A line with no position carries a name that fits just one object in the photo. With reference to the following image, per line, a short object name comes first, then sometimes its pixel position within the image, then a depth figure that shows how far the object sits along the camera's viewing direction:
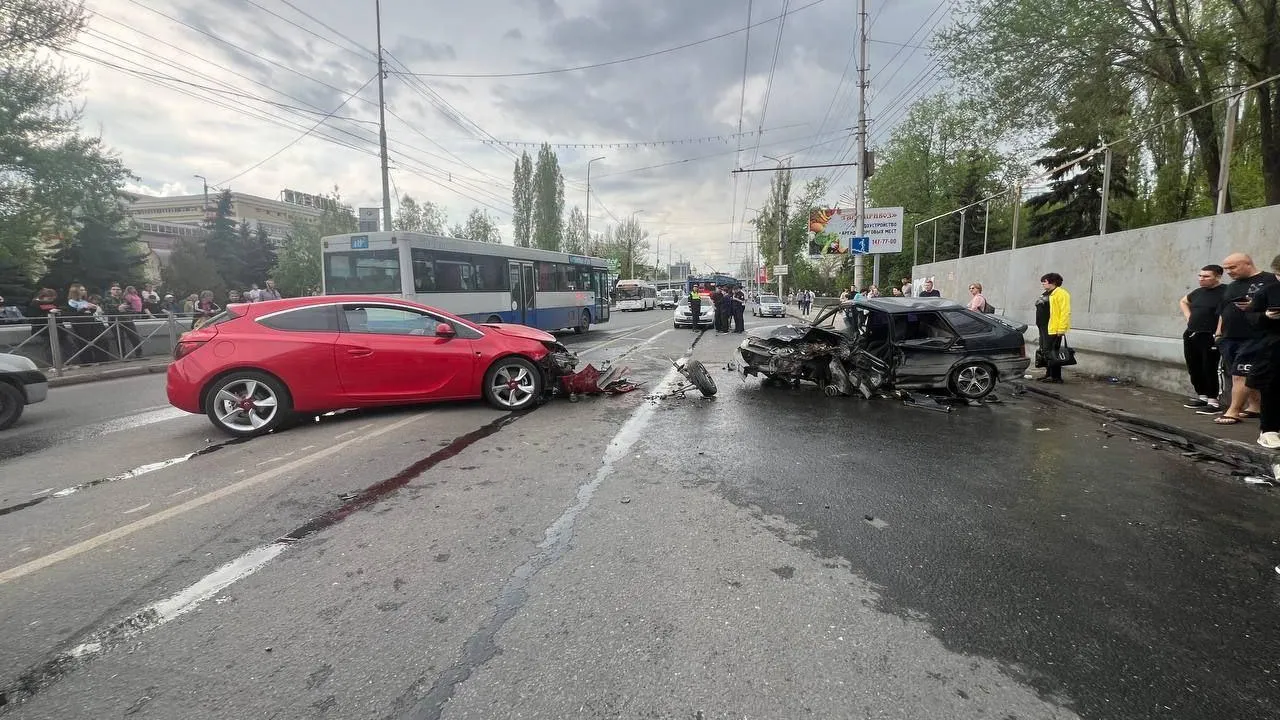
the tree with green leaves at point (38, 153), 14.45
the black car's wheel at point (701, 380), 8.07
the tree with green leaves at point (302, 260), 49.00
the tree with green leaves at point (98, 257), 23.92
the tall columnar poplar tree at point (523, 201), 55.42
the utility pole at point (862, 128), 18.34
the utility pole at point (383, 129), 18.73
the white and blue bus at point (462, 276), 12.62
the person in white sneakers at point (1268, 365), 5.21
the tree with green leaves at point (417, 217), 50.66
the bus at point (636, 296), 44.22
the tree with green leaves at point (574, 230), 67.50
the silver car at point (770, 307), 37.12
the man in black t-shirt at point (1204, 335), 6.78
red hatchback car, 6.02
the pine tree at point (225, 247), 45.12
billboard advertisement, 19.80
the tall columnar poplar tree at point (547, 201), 54.97
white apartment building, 84.81
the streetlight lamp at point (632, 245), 82.50
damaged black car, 7.96
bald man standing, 5.54
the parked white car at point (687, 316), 23.17
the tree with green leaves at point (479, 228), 54.38
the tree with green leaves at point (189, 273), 38.59
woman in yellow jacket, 8.79
